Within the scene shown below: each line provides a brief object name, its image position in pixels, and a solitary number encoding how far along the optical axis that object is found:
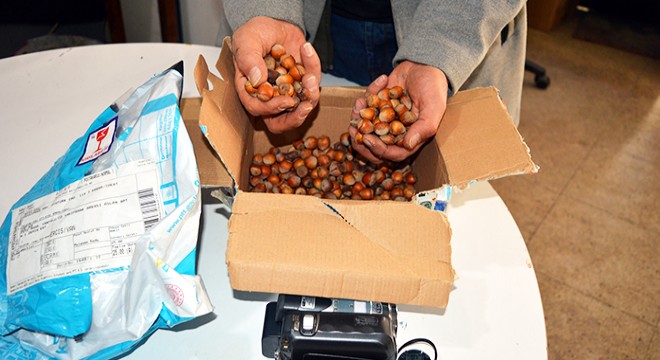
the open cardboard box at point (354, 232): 0.64
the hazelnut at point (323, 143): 1.07
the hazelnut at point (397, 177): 1.01
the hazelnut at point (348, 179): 1.03
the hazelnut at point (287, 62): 0.94
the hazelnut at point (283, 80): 0.91
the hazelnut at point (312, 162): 1.04
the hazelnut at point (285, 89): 0.90
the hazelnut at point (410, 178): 1.01
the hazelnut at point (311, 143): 1.07
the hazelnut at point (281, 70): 0.93
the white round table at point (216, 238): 0.78
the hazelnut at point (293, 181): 1.03
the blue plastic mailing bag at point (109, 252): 0.68
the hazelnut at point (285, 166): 1.04
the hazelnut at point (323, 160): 1.04
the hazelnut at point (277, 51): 0.96
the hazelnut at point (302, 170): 1.04
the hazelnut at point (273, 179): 1.01
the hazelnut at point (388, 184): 1.01
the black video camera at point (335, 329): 0.66
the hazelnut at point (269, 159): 1.04
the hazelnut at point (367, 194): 1.00
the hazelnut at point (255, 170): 1.01
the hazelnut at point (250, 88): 0.88
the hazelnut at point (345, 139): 1.05
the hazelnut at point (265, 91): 0.87
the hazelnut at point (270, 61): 0.95
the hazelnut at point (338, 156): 1.05
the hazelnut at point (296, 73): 0.93
